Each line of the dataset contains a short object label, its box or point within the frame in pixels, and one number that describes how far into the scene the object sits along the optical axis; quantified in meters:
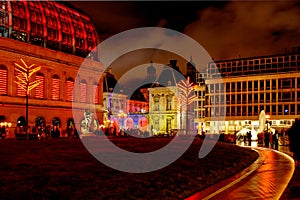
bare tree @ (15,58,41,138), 43.49
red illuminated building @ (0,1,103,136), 63.38
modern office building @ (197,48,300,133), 101.44
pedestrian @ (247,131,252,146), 58.00
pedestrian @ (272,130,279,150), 45.12
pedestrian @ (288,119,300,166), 9.97
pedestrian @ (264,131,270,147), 48.41
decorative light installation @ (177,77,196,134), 47.83
